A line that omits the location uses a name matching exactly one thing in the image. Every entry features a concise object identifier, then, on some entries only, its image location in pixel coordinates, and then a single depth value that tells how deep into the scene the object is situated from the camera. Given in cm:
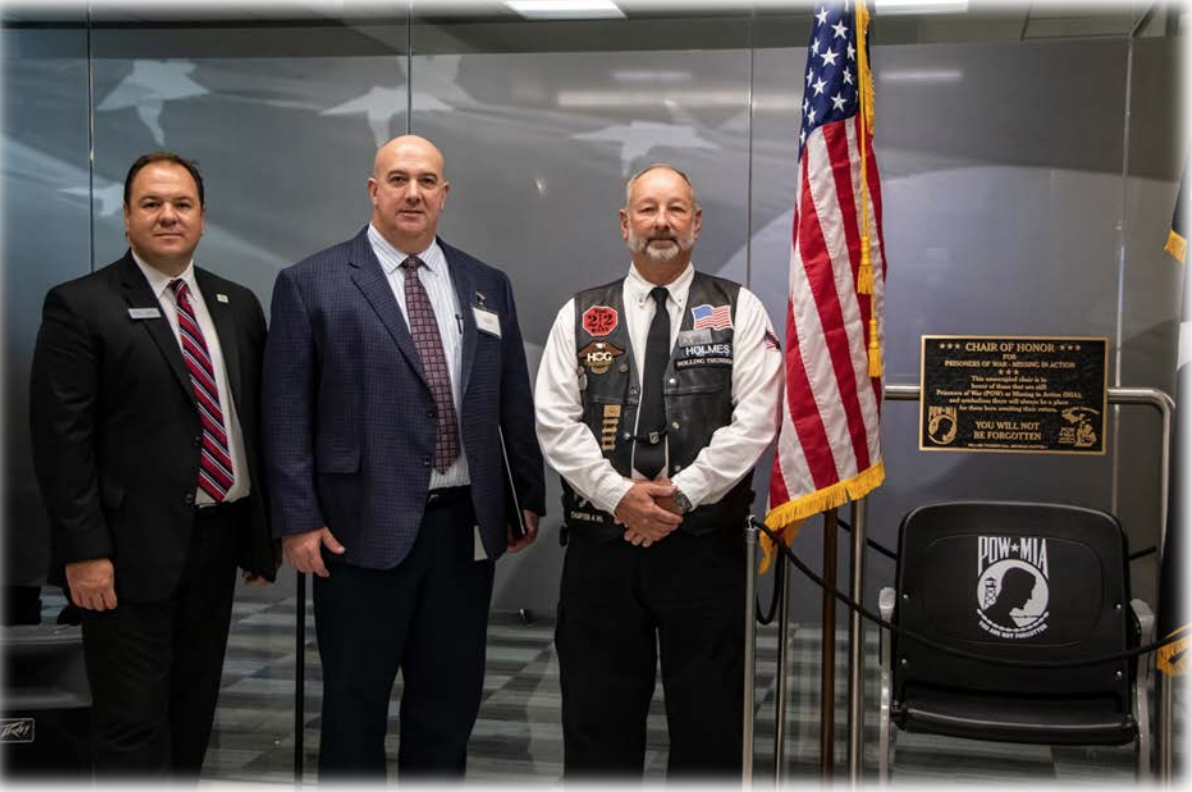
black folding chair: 307
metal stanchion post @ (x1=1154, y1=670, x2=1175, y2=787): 295
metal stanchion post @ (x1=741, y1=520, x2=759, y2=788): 295
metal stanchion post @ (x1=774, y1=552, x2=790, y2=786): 317
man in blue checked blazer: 312
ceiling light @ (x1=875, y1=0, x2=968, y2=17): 396
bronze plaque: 302
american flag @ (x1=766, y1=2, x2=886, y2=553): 312
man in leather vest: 311
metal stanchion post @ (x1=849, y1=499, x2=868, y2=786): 306
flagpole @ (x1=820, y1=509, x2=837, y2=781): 318
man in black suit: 299
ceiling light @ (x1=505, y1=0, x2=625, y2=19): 417
